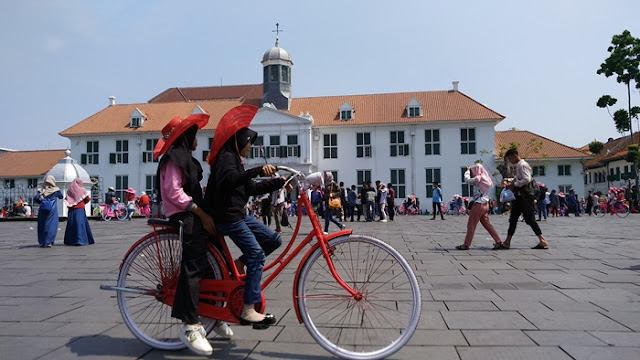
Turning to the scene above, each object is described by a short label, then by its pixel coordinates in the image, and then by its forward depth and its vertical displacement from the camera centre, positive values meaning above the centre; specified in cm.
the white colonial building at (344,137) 4384 +502
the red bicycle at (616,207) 2939 -118
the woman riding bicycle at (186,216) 333 -14
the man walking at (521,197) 906 -14
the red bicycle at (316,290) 320 -65
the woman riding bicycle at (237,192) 337 +1
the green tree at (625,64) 4888 +1198
